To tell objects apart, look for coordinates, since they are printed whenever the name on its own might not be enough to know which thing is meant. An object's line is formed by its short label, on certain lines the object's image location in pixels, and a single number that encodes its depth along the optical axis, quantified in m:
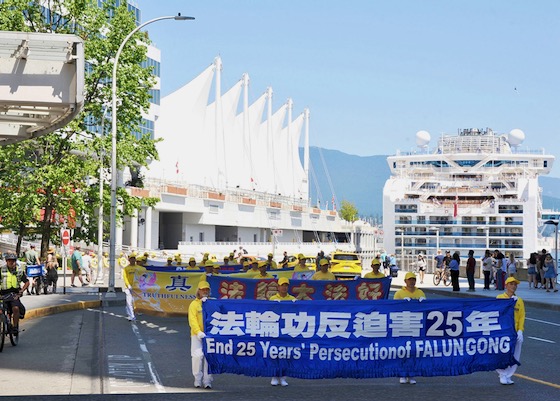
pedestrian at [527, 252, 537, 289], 41.24
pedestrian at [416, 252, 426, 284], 46.81
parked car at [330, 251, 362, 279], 43.91
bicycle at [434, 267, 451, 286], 44.57
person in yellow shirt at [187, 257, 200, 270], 25.87
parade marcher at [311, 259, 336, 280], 20.69
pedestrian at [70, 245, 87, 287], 39.03
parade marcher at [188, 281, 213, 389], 11.96
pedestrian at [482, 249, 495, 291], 39.16
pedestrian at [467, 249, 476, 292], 38.09
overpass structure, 16.34
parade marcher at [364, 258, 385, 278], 20.24
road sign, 35.59
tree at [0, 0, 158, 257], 38.00
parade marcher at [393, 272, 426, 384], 12.90
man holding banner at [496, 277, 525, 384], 12.43
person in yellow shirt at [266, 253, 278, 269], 28.21
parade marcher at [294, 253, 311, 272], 25.46
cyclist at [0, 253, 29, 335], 16.36
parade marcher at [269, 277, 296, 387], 12.77
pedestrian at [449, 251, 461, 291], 37.56
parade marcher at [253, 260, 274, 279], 20.61
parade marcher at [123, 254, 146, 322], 23.16
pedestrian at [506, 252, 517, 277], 41.66
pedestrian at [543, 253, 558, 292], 38.44
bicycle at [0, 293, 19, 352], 16.02
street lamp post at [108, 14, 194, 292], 32.72
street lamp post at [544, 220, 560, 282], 38.97
